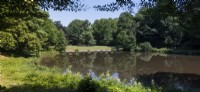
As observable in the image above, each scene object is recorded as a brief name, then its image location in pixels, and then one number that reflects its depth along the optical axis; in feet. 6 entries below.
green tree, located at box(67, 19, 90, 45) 325.42
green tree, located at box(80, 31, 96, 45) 307.37
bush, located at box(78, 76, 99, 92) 42.50
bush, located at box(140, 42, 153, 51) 241.18
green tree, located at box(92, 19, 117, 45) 309.22
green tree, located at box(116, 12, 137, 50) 243.60
